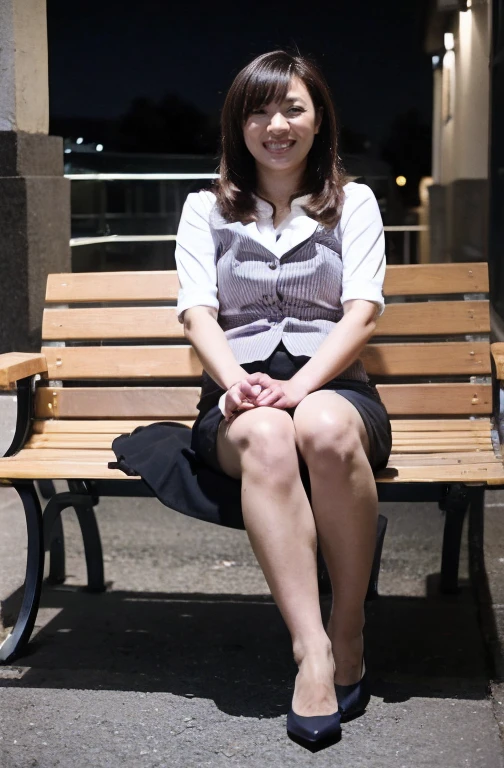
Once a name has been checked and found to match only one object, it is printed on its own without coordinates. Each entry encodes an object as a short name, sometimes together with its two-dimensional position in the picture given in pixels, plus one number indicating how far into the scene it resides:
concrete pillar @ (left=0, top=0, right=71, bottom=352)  4.49
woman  2.88
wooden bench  3.79
